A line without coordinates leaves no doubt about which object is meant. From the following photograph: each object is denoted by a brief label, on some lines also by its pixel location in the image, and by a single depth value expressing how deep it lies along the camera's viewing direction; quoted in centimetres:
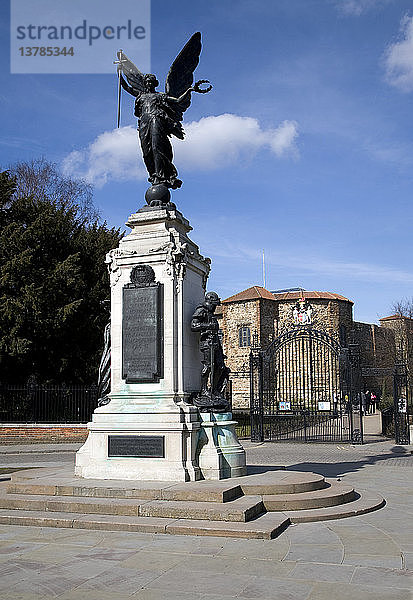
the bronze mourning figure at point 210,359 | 925
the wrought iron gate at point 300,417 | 2197
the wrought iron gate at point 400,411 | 2062
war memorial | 759
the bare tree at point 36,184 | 3375
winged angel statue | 1007
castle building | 5125
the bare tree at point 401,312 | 4271
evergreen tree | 2428
